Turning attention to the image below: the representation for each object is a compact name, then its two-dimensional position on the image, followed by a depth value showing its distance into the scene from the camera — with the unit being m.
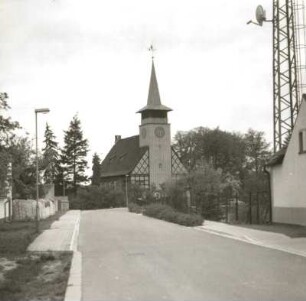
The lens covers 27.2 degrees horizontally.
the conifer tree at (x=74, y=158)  106.19
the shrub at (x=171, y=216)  31.79
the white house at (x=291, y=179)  29.17
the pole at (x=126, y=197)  83.07
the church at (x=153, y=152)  92.19
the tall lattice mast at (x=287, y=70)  42.62
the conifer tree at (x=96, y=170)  107.49
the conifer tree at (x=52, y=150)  101.69
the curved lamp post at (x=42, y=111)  29.41
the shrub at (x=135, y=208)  57.74
